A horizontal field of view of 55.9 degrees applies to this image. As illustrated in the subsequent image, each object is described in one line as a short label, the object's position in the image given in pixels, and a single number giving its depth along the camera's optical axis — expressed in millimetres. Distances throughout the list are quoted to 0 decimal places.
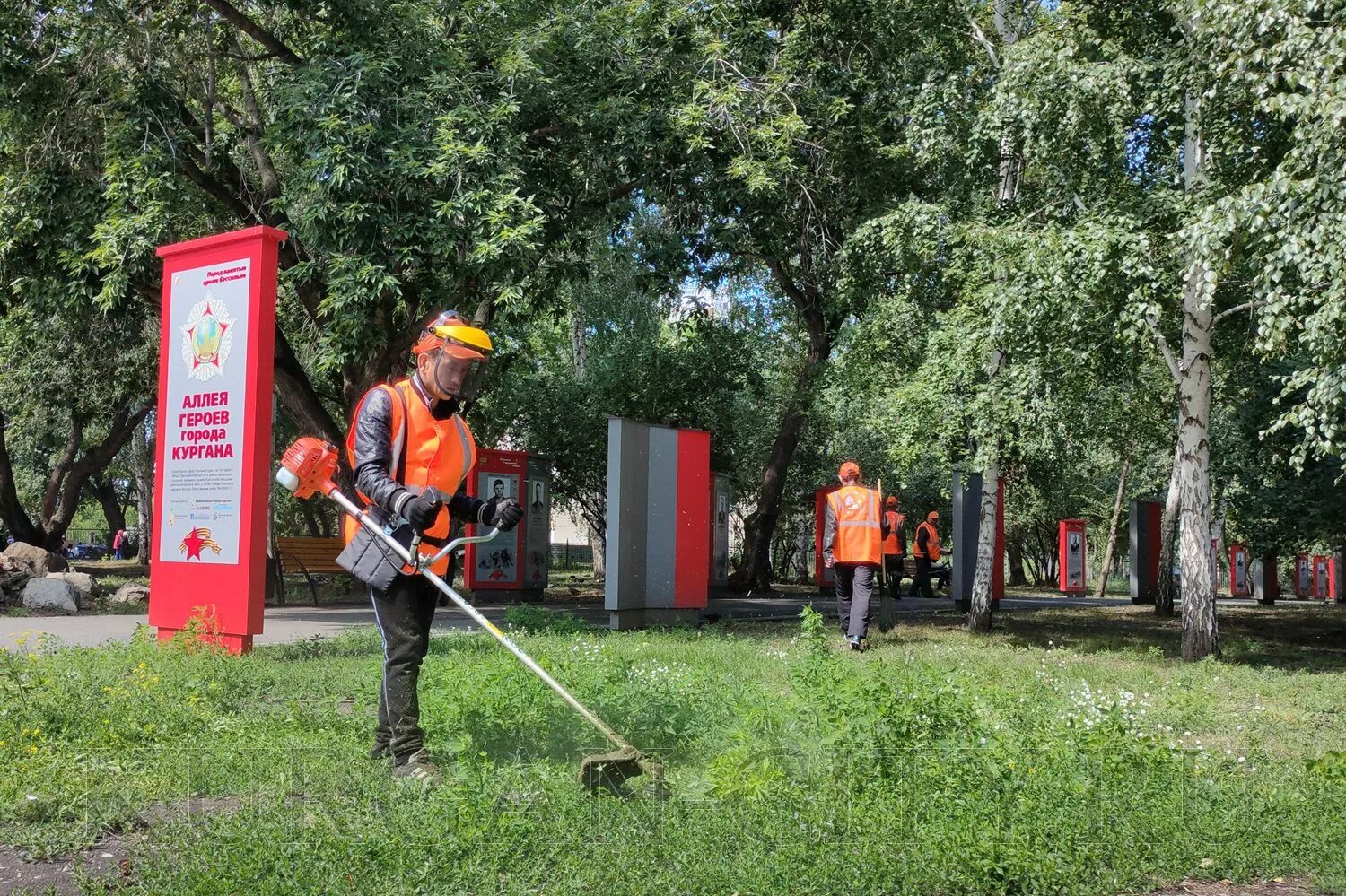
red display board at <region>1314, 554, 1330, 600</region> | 35875
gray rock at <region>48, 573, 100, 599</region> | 17984
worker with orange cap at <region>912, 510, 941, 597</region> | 27359
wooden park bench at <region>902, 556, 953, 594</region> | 29297
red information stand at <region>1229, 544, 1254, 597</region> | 35438
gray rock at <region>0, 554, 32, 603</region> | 17609
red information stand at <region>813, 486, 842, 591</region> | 26000
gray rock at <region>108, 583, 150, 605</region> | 17844
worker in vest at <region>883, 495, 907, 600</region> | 23188
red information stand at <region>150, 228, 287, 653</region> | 10430
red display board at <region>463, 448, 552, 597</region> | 21688
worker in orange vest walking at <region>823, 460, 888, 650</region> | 12438
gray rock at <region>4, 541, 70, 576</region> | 19828
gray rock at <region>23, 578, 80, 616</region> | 16438
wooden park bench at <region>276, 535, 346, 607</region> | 21406
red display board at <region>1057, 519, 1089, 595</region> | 32062
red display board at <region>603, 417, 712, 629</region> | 15805
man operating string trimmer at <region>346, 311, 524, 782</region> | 5547
